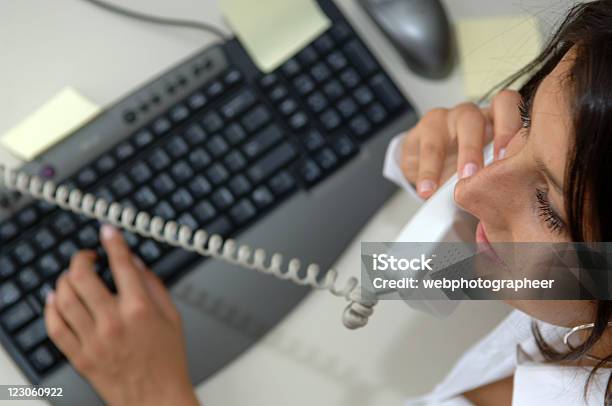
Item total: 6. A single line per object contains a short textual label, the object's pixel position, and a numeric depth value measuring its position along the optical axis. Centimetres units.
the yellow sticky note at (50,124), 64
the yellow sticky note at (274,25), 69
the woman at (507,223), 39
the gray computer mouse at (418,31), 72
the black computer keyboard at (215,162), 59
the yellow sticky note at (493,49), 72
